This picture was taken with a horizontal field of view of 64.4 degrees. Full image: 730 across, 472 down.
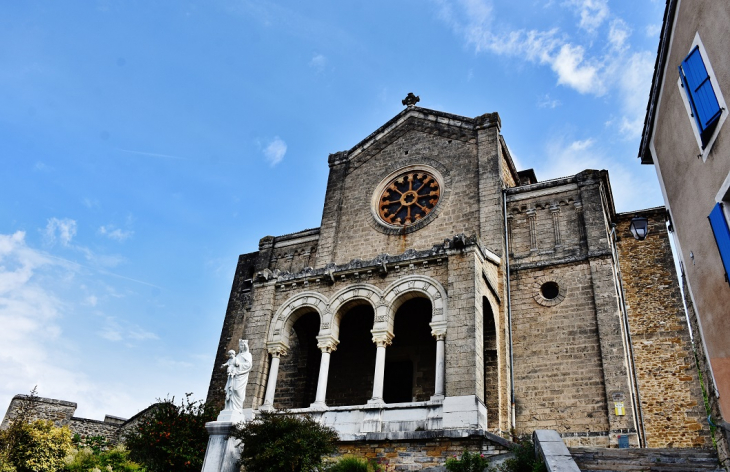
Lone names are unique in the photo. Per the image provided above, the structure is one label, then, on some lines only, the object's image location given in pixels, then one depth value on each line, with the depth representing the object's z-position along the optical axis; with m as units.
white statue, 13.73
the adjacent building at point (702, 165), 8.75
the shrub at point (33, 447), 16.73
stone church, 14.50
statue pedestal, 12.75
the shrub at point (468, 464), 10.41
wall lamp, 11.89
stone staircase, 9.13
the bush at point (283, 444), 11.37
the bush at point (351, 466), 11.46
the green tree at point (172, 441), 14.07
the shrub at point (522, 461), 9.88
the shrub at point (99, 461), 16.58
